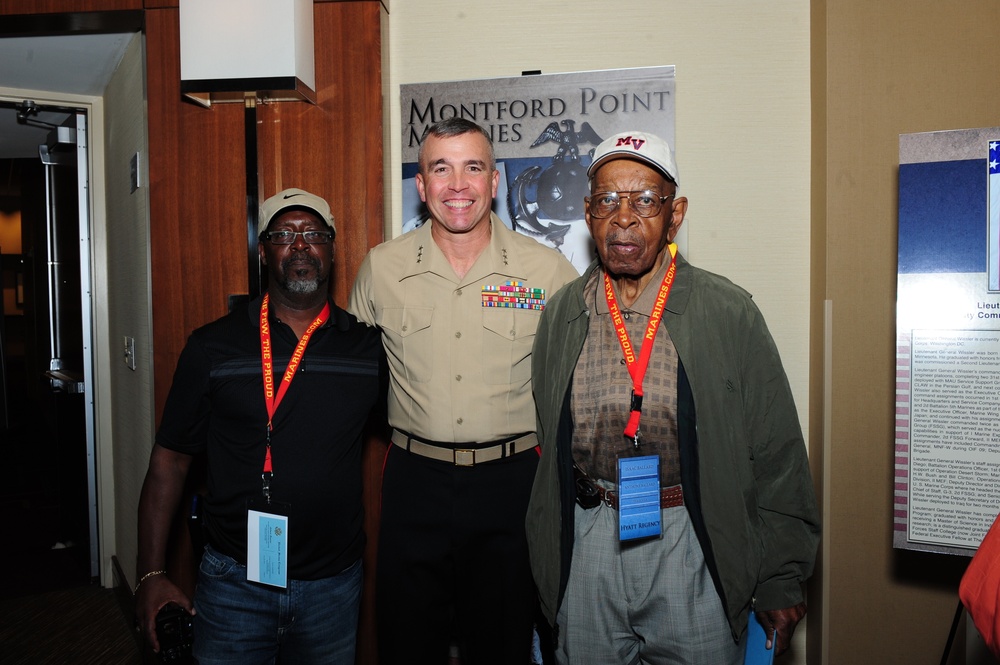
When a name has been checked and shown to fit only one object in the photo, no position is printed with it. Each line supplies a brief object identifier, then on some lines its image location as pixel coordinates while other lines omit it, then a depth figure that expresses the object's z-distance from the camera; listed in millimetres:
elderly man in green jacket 1634
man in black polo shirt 1772
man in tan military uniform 1997
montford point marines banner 2672
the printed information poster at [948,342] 1812
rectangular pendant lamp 2359
